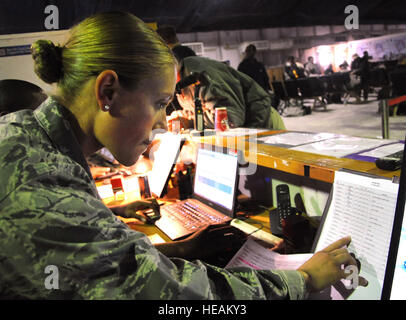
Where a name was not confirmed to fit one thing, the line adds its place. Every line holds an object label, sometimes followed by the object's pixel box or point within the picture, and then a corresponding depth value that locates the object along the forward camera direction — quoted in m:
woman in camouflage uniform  0.53
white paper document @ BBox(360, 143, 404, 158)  1.13
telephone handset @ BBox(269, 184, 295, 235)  1.38
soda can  2.10
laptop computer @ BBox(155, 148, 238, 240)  1.60
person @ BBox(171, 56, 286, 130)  2.40
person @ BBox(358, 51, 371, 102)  8.87
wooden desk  1.03
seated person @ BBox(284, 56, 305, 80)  10.25
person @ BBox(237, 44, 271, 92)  5.38
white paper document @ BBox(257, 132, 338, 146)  1.52
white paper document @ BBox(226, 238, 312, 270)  1.05
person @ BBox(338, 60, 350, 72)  13.13
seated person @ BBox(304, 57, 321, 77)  13.32
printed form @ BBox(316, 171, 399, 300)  0.88
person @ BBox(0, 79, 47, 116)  1.78
